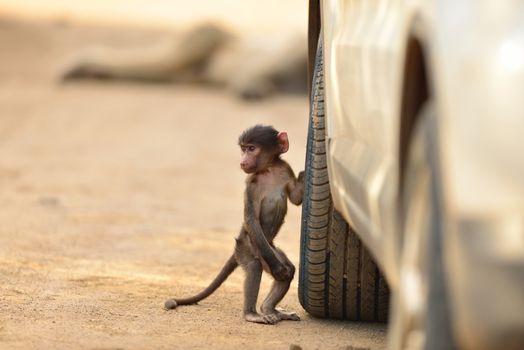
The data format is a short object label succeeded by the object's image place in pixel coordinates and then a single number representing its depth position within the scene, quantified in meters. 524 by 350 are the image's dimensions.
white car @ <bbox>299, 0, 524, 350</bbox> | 4.49
